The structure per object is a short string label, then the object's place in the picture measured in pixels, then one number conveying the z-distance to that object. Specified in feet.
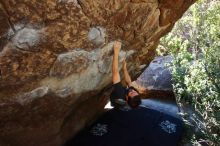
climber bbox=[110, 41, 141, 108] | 7.87
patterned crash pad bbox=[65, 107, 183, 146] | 9.61
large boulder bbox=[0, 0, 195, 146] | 5.94
